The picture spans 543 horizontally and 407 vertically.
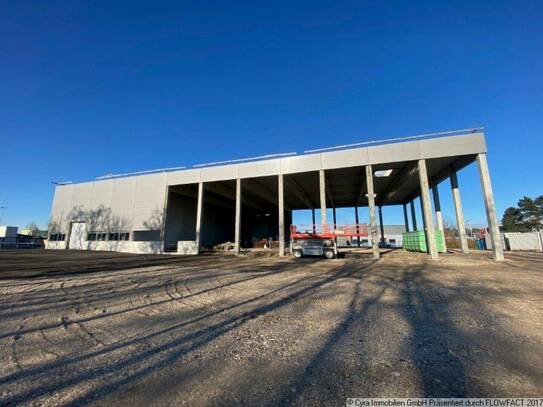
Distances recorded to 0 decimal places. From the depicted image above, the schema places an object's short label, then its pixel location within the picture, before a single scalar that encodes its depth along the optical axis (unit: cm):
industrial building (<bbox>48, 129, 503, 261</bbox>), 1888
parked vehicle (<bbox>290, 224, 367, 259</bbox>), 1900
